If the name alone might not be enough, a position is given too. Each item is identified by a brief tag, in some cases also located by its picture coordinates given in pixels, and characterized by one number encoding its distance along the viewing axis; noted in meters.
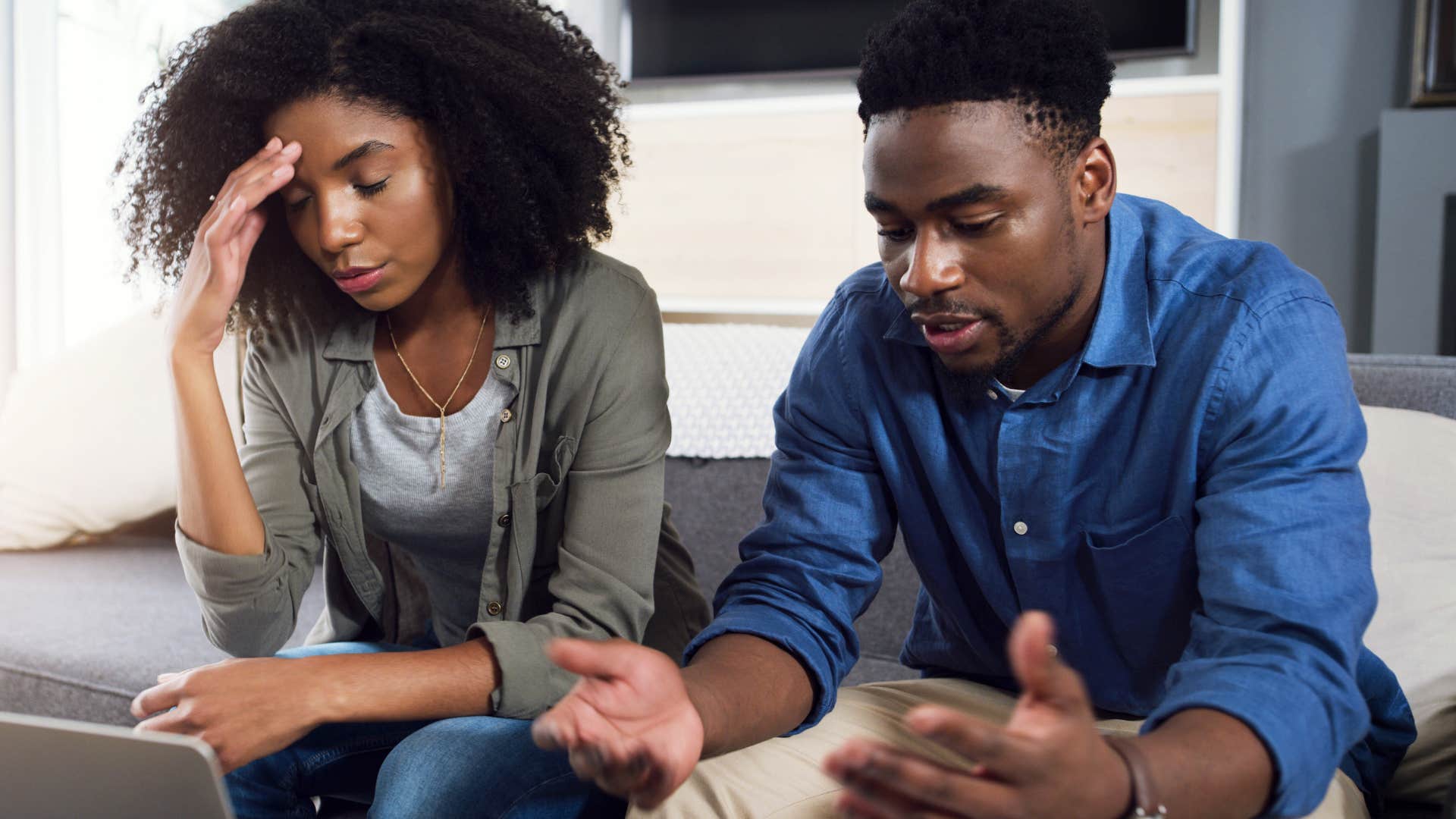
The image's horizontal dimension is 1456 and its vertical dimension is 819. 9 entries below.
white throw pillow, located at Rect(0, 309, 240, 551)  1.99
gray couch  1.46
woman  1.12
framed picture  2.47
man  0.80
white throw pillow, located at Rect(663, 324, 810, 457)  1.76
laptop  0.69
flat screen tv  2.88
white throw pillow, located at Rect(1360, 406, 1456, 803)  1.10
